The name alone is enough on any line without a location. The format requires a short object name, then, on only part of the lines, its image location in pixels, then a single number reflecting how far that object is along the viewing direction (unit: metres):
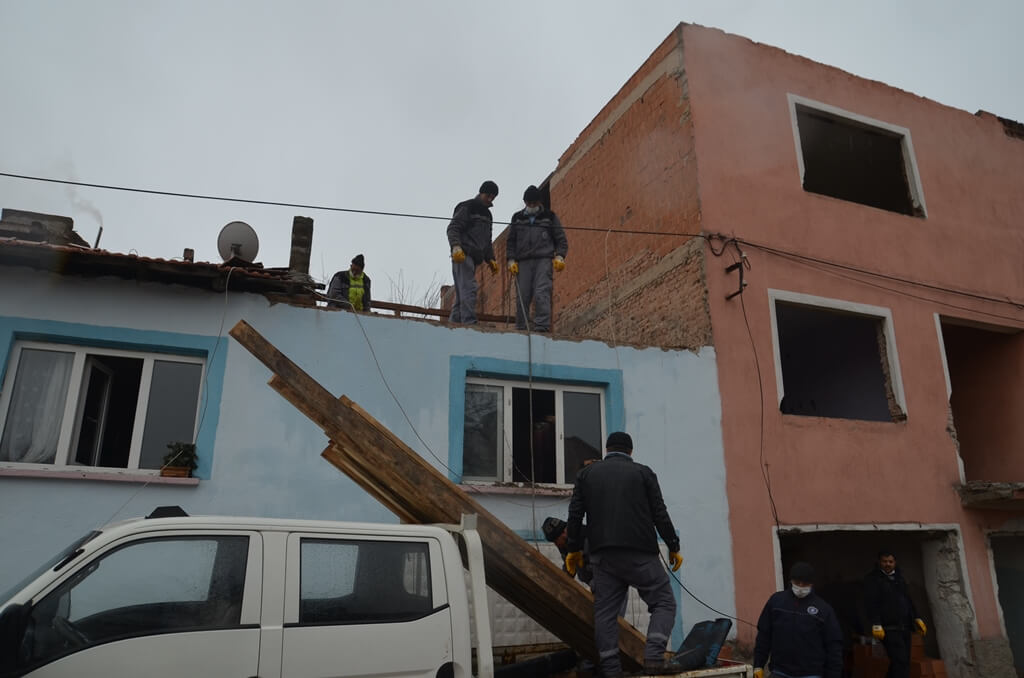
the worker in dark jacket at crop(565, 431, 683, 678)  4.62
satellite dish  7.84
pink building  9.10
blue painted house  6.31
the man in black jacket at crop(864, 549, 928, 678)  7.96
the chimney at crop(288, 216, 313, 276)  7.87
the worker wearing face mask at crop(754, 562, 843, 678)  5.65
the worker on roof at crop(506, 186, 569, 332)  9.65
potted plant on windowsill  6.41
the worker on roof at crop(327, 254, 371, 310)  10.14
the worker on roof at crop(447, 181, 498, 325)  9.14
